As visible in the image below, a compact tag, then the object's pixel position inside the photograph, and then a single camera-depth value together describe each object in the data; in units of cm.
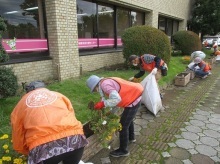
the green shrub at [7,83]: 372
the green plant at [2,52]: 353
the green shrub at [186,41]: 1356
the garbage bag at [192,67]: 877
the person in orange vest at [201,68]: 859
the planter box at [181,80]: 743
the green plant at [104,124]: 300
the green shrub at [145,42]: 788
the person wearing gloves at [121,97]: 260
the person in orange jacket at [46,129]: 177
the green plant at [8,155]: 246
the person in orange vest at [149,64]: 504
